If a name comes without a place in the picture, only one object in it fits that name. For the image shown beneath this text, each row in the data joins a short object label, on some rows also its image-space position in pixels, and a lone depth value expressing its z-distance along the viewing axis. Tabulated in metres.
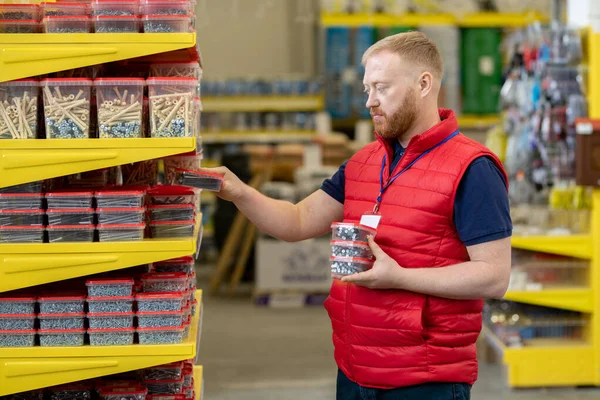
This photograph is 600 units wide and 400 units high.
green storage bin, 10.63
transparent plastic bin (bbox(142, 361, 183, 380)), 2.78
